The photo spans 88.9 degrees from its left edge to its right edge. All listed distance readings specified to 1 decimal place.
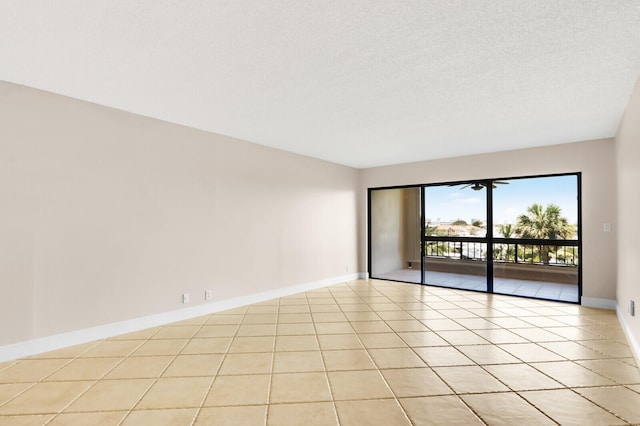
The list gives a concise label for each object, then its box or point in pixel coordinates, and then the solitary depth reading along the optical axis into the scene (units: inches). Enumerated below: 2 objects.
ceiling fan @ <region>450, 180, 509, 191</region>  221.0
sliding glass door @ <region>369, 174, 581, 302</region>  205.9
